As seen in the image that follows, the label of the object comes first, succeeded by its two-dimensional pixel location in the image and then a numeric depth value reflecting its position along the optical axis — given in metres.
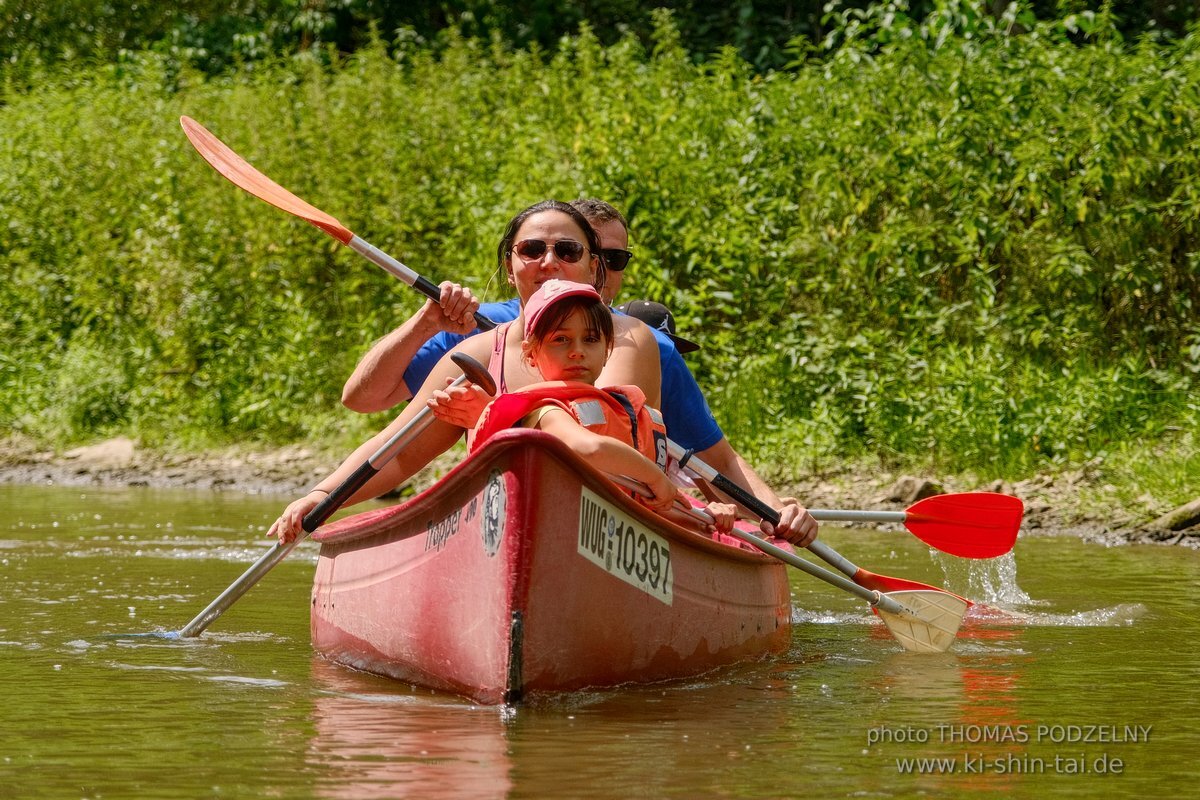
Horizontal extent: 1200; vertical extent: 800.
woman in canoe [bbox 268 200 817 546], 8.84
